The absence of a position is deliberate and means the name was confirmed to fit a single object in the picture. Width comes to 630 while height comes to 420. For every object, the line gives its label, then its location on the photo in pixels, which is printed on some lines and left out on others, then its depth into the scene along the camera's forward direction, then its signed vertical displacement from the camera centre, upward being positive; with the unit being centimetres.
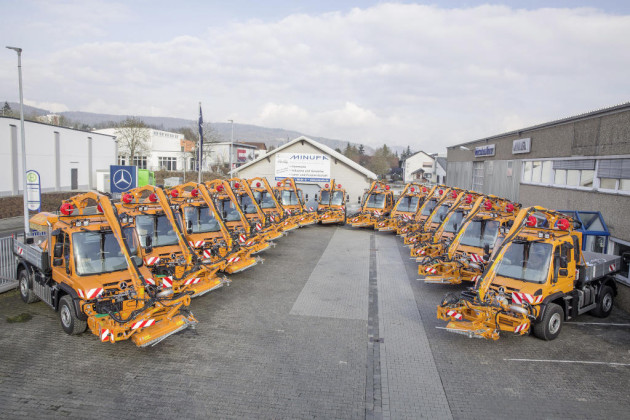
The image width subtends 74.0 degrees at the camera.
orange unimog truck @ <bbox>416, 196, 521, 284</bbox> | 1303 -225
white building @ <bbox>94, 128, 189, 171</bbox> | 6322 +285
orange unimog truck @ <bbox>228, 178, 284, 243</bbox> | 1803 -182
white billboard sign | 3566 +77
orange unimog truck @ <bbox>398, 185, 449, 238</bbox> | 2200 -177
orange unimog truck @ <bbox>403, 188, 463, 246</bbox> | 1941 -193
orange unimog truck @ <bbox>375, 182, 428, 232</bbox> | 2355 -169
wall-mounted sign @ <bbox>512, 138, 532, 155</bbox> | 2077 +189
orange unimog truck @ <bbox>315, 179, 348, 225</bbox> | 2606 -180
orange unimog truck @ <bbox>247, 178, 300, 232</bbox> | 2189 -164
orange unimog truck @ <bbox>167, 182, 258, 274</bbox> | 1390 -208
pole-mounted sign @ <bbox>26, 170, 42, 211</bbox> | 1502 -83
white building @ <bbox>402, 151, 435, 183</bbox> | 9481 +349
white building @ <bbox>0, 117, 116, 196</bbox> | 3231 +119
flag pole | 2597 +245
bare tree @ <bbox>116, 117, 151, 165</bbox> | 5497 +440
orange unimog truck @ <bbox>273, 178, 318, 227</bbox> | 2444 -157
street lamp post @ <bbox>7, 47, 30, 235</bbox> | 1432 +187
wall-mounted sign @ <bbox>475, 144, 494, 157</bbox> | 2712 +209
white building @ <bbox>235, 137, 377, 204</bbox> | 3538 +72
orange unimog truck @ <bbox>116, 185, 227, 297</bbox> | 1137 -229
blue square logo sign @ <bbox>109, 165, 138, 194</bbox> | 2033 -40
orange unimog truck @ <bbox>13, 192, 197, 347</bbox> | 842 -248
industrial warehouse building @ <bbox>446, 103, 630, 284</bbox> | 1261 +65
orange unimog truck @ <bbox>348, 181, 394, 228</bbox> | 2483 -174
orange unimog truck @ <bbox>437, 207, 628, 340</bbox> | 912 -248
